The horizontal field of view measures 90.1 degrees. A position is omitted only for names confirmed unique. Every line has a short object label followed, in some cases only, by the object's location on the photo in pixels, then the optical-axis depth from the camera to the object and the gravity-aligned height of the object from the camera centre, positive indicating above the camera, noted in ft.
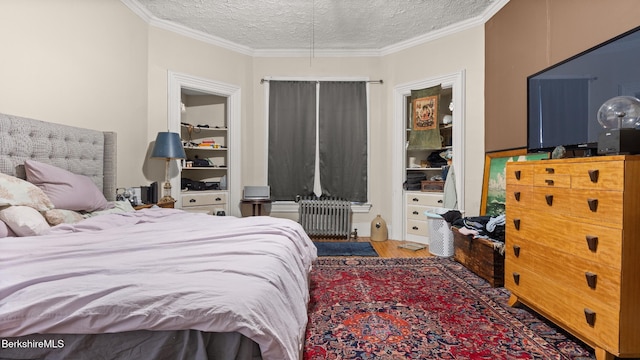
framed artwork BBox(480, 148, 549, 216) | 10.19 -0.03
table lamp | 11.13 +1.03
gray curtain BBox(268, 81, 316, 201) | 15.06 +1.87
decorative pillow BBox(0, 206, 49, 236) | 5.26 -0.75
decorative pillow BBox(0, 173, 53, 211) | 5.55 -0.32
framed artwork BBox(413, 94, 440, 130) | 13.50 +2.83
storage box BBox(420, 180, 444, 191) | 13.56 -0.30
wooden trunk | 8.36 -2.27
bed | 2.72 -1.09
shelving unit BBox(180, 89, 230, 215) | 13.78 +1.28
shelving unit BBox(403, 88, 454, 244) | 13.79 +0.18
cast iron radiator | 14.69 -1.82
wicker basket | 11.44 -2.14
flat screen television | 5.76 +1.83
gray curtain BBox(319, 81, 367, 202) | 14.99 +1.83
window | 15.01 +1.87
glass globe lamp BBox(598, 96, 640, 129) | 5.30 +1.12
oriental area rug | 5.32 -2.86
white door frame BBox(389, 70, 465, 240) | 14.26 +1.18
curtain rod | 14.88 +4.51
